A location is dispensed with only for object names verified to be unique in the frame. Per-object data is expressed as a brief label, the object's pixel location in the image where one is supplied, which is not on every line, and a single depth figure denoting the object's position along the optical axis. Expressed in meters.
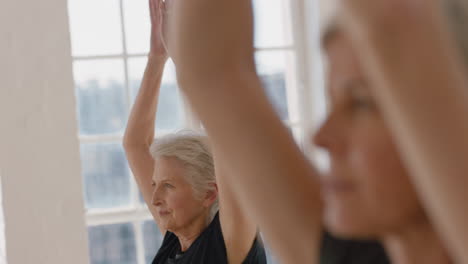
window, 4.78
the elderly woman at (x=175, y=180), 2.61
